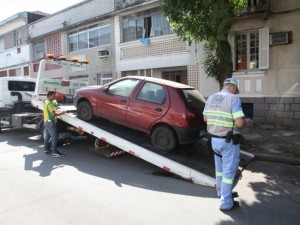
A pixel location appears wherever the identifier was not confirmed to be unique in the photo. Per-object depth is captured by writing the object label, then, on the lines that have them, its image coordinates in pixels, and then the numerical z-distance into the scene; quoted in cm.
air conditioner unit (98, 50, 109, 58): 1744
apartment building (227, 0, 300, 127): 1074
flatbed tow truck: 565
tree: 738
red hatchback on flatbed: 625
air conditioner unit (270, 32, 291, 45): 1075
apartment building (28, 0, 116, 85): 1749
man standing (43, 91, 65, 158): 777
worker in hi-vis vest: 445
